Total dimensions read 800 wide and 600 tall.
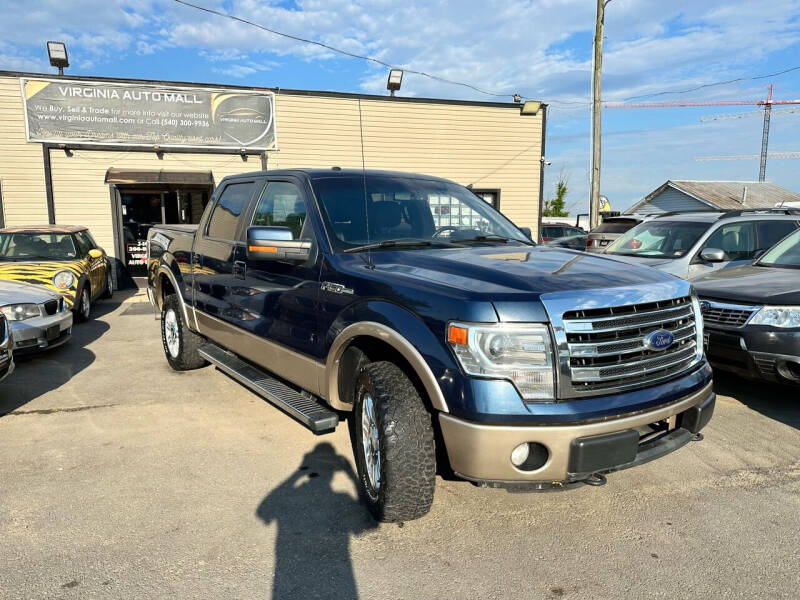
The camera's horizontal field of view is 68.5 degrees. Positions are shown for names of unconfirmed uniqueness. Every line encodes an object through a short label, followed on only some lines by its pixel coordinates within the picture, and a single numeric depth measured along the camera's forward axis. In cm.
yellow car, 848
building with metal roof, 3581
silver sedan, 621
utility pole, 1630
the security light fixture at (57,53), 1268
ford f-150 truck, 263
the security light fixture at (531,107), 1559
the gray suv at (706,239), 719
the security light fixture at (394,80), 1531
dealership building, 1245
